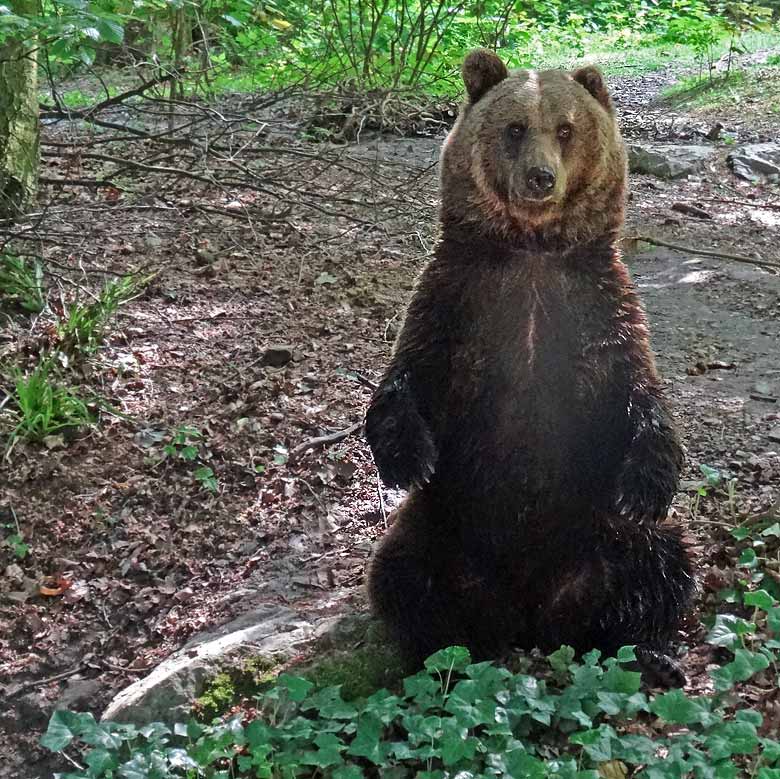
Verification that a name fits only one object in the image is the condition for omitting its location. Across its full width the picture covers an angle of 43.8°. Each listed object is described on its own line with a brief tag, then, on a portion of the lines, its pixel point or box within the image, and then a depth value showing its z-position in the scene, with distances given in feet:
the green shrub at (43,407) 16.48
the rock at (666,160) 31.81
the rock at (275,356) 19.04
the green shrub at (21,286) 19.38
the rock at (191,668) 10.77
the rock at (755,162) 31.55
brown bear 10.26
